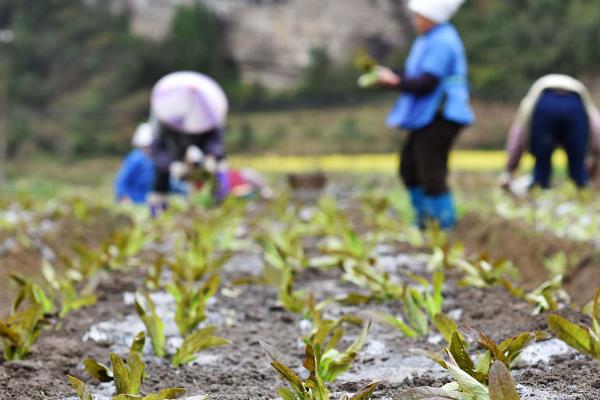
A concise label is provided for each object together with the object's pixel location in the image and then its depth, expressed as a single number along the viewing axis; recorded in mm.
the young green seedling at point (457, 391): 3492
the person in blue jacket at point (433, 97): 11109
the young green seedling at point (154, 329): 5000
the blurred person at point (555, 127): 13602
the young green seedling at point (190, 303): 5535
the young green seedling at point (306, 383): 3721
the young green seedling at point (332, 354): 4414
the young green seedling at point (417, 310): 5387
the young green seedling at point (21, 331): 4680
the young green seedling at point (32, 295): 5463
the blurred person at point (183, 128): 14289
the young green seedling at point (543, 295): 5266
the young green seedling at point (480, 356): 3758
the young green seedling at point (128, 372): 3953
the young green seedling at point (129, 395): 3619
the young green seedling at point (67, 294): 6047
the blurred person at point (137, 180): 17375
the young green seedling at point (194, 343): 4827
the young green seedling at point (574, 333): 4258
